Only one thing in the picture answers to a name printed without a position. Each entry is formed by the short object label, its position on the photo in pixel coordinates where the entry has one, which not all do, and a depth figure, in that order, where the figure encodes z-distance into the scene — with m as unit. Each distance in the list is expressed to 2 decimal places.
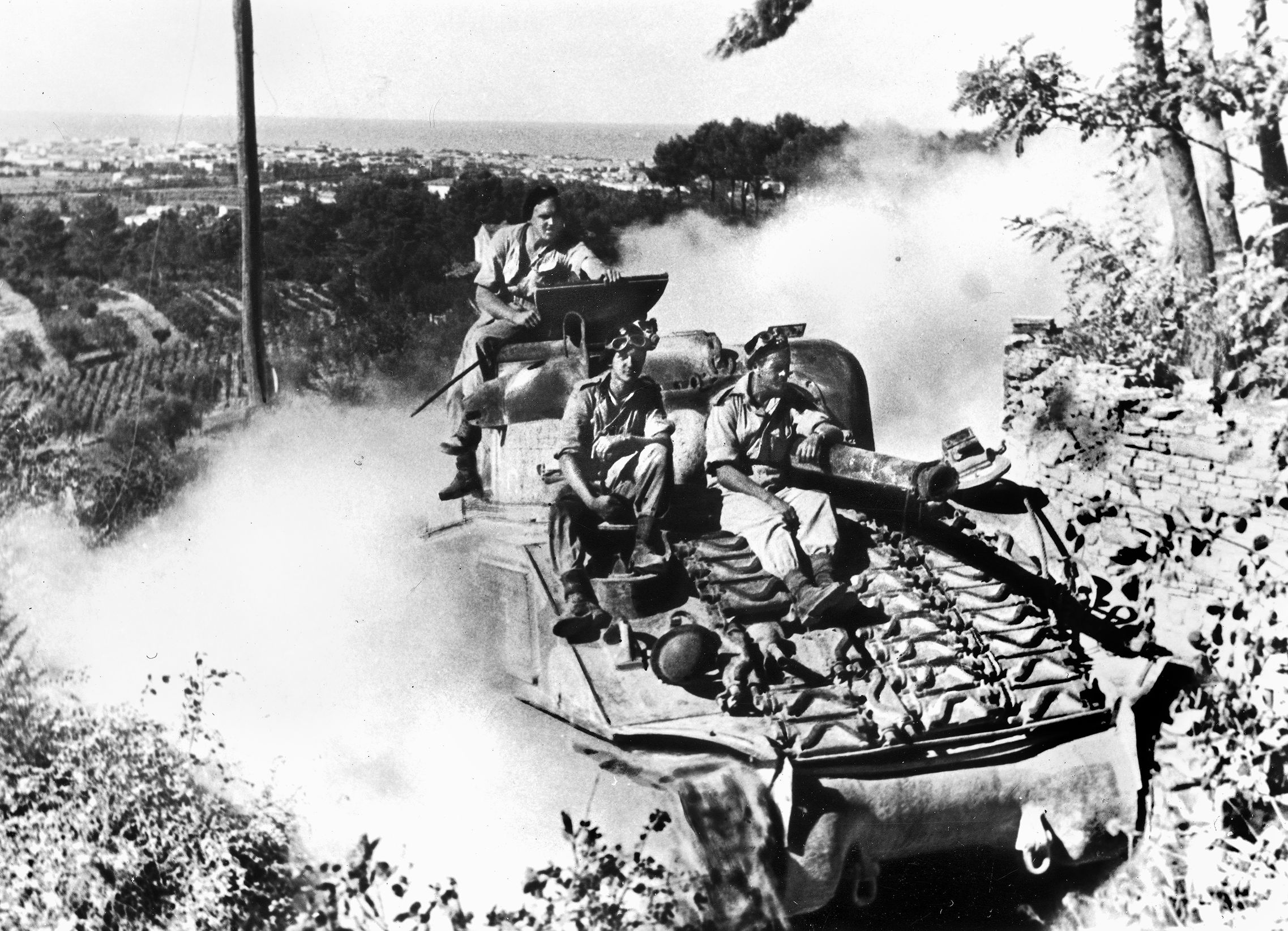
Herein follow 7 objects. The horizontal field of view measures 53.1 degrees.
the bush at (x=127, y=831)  5.78
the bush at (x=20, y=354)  6.75
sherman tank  5.55
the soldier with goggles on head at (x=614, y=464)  5.95
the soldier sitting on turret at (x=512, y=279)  6.61
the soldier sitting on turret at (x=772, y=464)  6.18
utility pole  6.68
